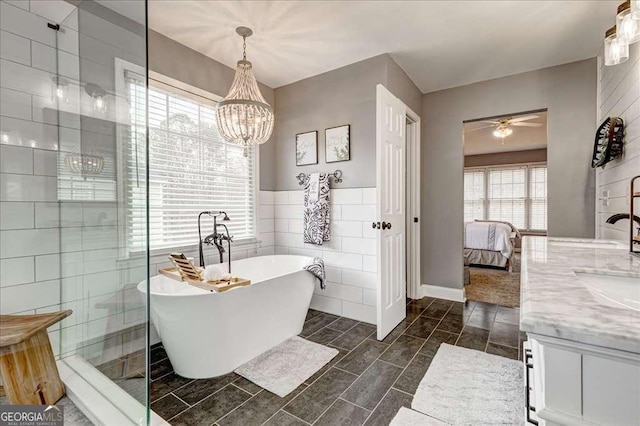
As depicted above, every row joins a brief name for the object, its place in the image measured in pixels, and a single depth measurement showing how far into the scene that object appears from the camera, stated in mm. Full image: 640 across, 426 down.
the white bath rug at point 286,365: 1887
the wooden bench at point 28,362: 1423
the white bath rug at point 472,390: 1600
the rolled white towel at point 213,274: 2031
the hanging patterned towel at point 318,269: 2596
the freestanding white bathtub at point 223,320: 1842
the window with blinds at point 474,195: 7523
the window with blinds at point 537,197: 6738
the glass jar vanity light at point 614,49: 1489
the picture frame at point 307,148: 3188
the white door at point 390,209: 2525
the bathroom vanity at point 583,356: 476
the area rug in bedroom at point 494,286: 3546
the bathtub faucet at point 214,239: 2539
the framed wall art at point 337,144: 2979
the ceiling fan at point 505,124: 4638
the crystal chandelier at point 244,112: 2295
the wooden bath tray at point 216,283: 1902
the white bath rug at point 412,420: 1541
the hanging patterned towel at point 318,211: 3016
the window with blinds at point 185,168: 2406
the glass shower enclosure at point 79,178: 1691
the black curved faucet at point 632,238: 1372
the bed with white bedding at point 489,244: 4984
